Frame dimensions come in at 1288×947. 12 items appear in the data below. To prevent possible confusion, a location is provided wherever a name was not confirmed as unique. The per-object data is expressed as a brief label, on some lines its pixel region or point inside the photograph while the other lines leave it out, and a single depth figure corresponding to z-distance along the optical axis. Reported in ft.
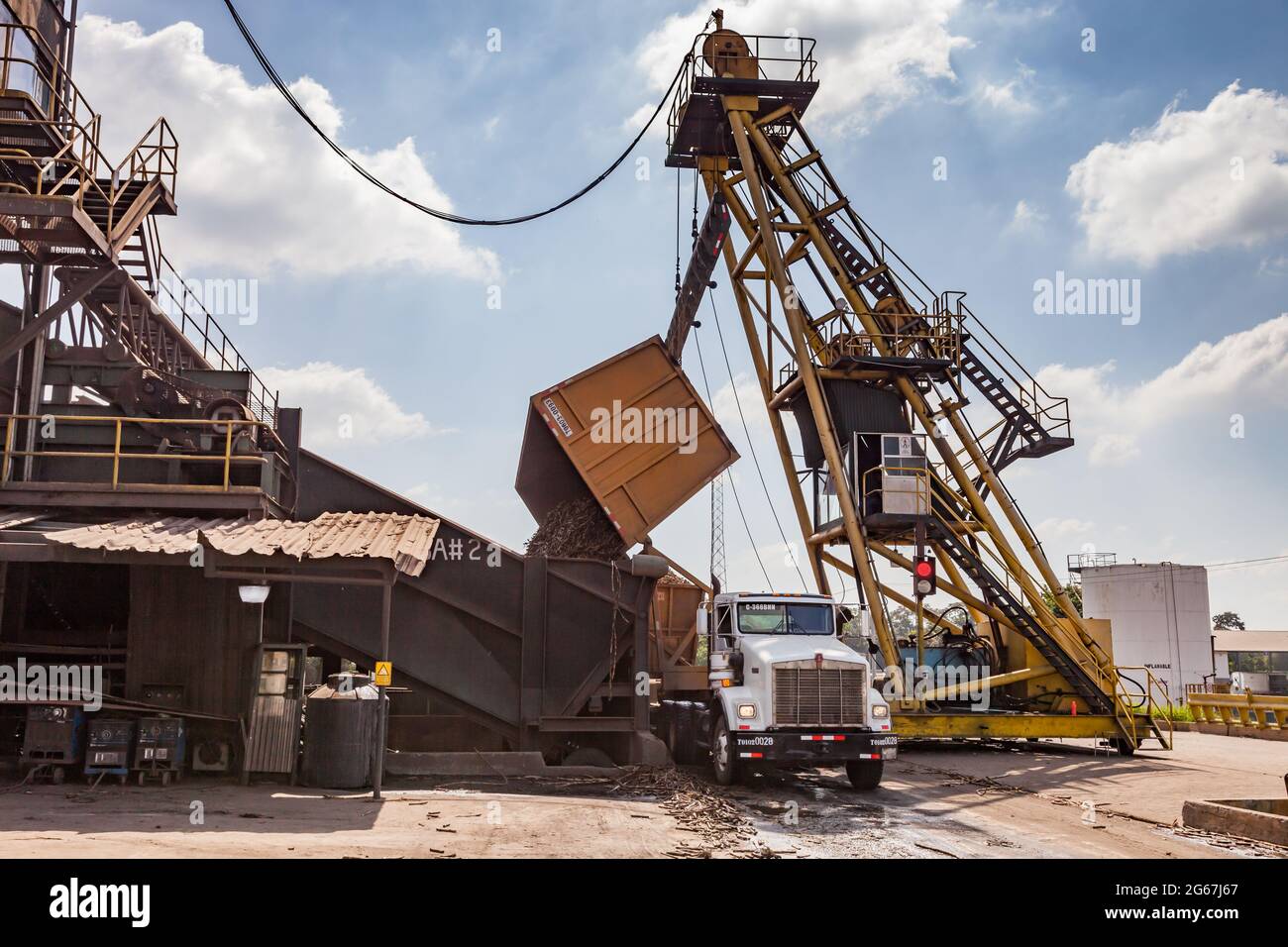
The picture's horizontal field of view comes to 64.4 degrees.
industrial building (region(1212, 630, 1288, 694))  222.28
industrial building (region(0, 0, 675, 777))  46.68
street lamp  41.93
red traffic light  64.13
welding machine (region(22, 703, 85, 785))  43.80
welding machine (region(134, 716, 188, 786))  44.65
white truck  46.96
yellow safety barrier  86.17
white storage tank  190.49
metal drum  44.39
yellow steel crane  68.85
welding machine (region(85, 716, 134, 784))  44.06
